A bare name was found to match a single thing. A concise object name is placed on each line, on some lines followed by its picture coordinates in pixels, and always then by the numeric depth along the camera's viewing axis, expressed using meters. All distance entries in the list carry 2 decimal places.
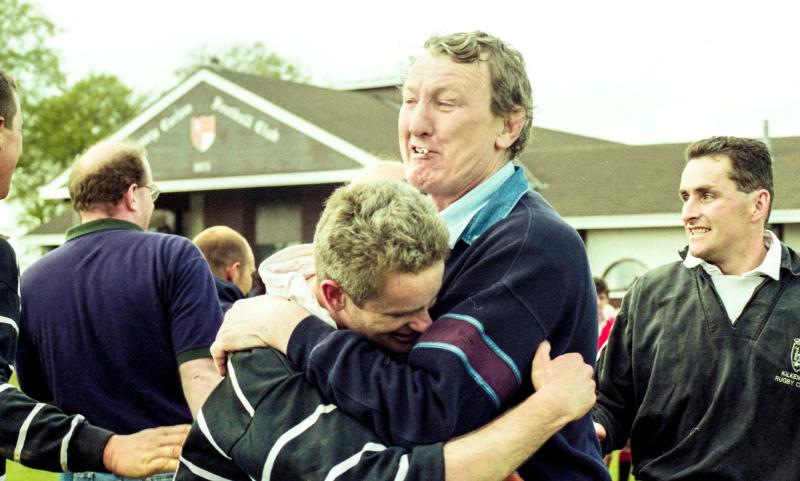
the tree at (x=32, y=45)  51.09
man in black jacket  4.16
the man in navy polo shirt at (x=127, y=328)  4.36
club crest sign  32.12
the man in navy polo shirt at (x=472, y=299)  2.26
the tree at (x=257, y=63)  61.59
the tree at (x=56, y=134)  51.91
